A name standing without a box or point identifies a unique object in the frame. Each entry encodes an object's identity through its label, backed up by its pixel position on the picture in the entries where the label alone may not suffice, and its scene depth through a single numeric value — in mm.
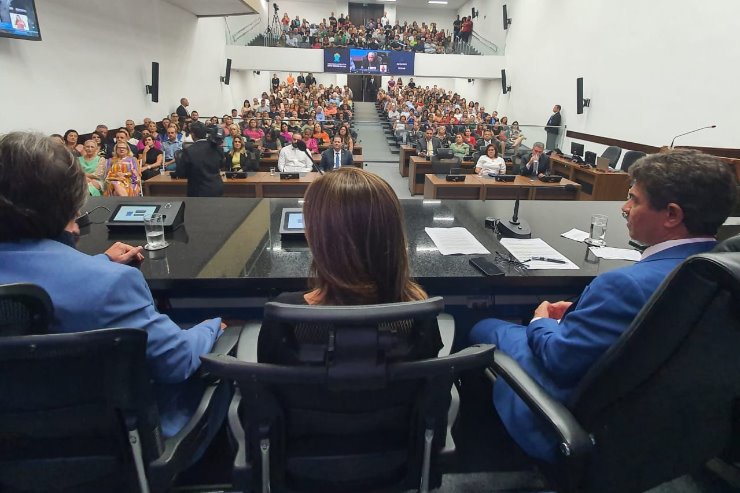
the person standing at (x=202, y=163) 4039
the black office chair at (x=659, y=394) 738
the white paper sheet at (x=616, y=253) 1563
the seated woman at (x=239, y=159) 5973
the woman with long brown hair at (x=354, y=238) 834
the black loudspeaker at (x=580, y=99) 8688
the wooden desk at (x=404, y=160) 8430
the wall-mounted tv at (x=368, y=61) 13133
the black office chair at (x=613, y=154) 6898
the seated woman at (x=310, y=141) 7876
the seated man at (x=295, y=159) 6121
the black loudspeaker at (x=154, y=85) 8891
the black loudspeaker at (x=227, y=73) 13305
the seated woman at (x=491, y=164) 6246
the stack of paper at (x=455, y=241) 1554
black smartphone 1348
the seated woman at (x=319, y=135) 8564
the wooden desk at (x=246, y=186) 4984
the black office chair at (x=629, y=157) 6107
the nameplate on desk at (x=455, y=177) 5434
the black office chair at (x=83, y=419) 718
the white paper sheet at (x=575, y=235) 1764
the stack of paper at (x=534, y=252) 1442
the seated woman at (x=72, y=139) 5137
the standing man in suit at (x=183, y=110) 9919
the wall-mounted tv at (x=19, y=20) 4641
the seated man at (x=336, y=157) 5754
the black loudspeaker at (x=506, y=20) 13016
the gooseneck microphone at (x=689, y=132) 5442
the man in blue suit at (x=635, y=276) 980
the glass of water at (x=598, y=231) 1671
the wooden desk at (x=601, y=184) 5996
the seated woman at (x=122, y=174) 4230
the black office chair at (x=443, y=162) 6379
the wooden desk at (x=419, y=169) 7035
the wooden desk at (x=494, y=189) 5352
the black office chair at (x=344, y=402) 605
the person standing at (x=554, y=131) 9609
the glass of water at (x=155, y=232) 1502
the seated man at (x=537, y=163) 5891
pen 1478
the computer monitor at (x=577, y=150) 7043
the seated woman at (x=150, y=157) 6457
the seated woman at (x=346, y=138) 6500
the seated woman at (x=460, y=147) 8367
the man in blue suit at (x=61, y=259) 815
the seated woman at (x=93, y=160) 4414
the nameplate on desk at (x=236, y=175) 5125
